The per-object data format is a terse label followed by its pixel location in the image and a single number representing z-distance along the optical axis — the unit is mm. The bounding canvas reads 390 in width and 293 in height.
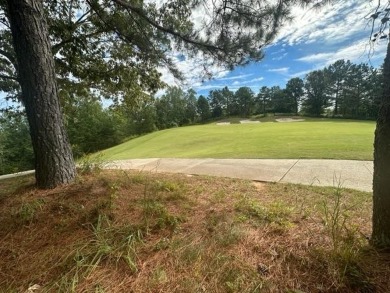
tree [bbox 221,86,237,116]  55781
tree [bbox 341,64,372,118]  37125
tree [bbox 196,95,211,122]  55562
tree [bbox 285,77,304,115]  47062
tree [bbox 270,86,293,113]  49938
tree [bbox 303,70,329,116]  43250
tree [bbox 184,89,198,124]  53853
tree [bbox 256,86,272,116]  53844
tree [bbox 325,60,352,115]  40841
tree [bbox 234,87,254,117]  54294
